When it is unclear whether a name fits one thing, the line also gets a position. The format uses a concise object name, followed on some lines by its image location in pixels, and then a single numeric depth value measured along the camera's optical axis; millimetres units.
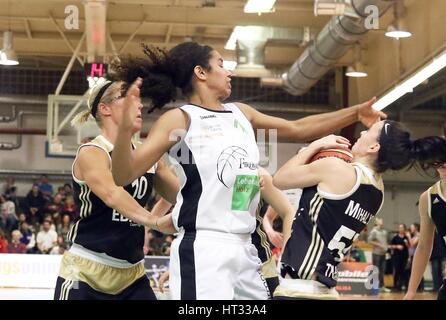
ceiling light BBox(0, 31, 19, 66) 13258
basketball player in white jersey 2861
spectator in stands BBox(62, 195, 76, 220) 16188
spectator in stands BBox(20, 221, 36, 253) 14383
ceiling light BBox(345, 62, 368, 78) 14273
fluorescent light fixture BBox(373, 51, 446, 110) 11362
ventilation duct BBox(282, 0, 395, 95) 10164
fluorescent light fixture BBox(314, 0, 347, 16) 9531
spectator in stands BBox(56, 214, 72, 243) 15539
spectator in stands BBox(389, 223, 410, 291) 16984
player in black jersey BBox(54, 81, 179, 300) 3570
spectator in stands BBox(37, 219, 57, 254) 14422
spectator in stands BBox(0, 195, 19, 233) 15611
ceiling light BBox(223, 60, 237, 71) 13061
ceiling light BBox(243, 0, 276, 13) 10211
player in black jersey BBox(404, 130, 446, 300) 4414
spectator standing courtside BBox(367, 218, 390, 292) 16984
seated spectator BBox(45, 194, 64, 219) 16422
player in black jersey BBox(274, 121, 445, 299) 3041
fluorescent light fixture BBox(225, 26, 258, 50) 13078
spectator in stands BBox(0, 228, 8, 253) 13403
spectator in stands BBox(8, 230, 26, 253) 13820
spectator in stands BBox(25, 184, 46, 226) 17078
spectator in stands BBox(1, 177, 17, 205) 18188
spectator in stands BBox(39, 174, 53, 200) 18003
